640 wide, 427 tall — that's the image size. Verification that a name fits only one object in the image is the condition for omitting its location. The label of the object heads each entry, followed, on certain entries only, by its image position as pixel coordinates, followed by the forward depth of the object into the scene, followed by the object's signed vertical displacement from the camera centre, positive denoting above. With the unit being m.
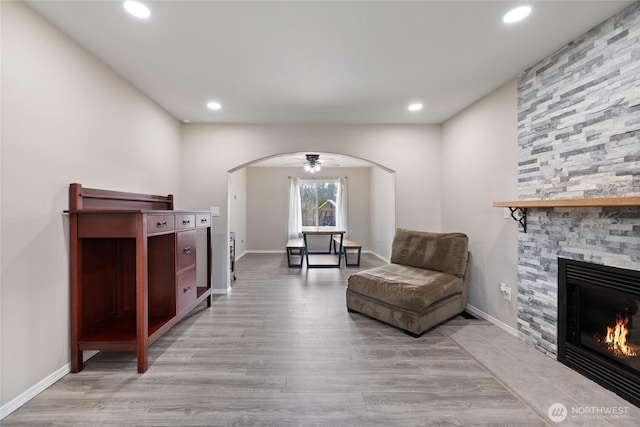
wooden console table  1.96 -0.50
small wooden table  5.52 -0.96
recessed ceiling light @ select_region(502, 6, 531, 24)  1.66 +1.24
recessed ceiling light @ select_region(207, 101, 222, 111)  3.10 +1.27
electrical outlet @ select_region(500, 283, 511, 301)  2.64 -0.79
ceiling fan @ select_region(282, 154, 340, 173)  5.40 +1.15
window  7.66 +0.30
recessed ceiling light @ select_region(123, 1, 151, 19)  1.62 +1.26
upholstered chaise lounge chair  2.60 -0.75
